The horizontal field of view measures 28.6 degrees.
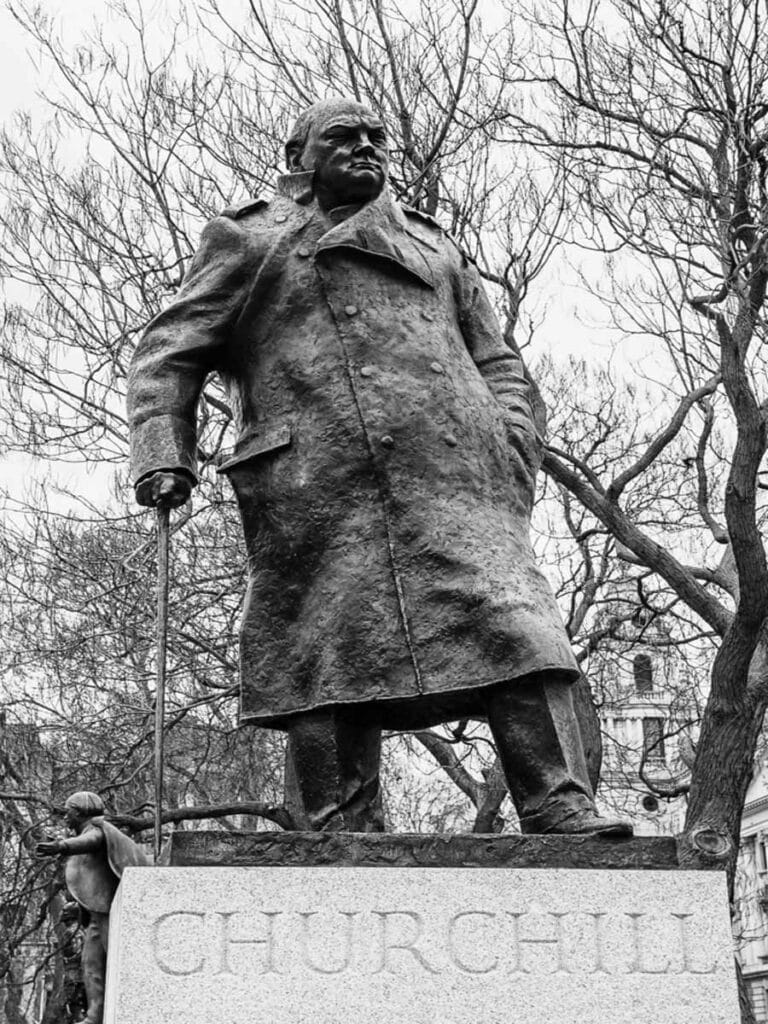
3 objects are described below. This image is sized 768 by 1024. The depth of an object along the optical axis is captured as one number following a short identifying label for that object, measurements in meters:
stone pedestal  3.37
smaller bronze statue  4.91
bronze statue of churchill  4.02
